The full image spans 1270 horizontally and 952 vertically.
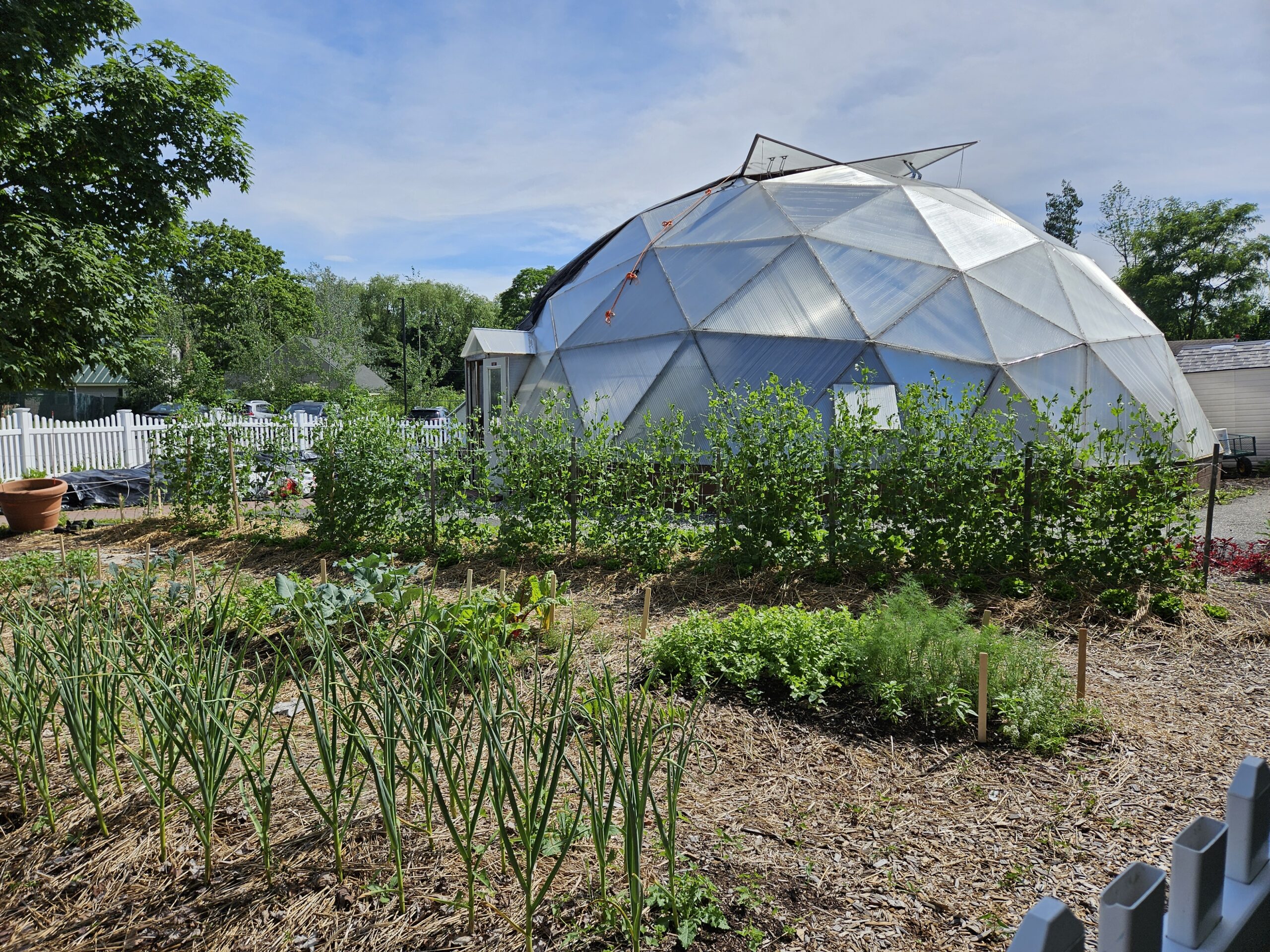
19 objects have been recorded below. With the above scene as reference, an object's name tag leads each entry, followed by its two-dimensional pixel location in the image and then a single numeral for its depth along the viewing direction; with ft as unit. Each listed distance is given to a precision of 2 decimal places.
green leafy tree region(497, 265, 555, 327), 209.97
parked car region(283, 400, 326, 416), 102.22
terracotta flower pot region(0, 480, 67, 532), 37.11
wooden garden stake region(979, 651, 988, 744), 12.85
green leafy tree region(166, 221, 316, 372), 139.54
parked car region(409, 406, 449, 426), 110.83
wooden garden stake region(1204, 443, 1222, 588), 22.26
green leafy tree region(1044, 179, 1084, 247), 180.86
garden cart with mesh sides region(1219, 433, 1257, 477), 67.26
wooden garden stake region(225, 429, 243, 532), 35.27
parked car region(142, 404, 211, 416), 103.80
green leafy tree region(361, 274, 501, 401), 157.58
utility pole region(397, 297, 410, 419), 114.36
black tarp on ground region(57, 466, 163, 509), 46.93
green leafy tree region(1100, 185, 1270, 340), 132.67
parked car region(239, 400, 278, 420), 83.35
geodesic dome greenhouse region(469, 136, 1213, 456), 40.88
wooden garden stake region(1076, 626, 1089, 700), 14.42
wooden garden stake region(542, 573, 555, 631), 17.78
